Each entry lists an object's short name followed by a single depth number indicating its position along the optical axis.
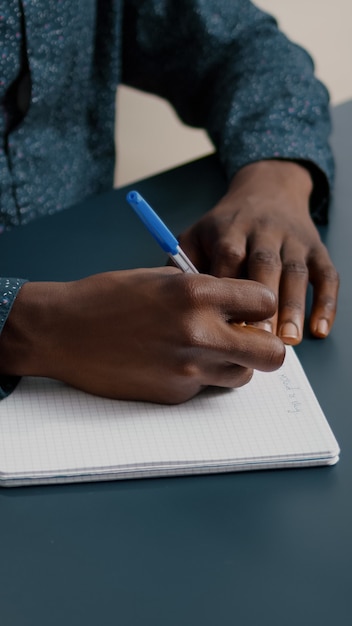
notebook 0.85
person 0.89
